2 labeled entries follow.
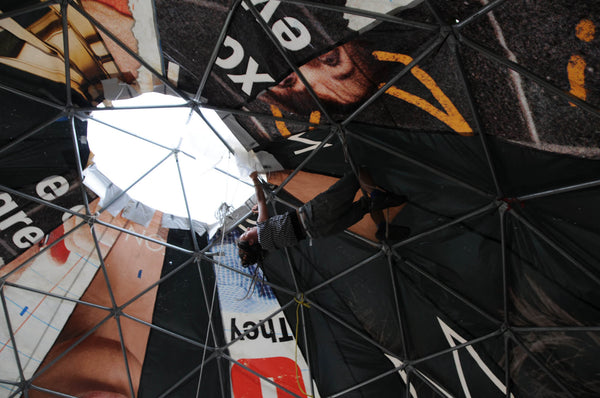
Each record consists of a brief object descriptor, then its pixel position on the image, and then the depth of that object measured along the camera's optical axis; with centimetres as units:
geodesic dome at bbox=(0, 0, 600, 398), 522
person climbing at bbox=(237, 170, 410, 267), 639
